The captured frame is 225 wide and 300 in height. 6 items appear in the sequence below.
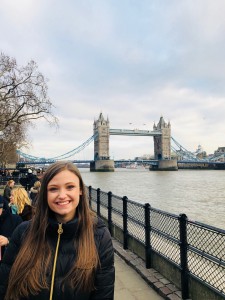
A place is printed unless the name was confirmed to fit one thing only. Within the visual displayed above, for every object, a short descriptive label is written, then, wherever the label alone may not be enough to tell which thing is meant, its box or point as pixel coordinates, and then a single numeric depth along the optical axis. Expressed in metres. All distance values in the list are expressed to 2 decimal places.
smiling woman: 1.17
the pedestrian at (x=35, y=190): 4.98
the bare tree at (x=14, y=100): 12.61
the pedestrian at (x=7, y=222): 2.28
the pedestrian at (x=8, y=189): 5.25
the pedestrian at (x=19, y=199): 3.42
